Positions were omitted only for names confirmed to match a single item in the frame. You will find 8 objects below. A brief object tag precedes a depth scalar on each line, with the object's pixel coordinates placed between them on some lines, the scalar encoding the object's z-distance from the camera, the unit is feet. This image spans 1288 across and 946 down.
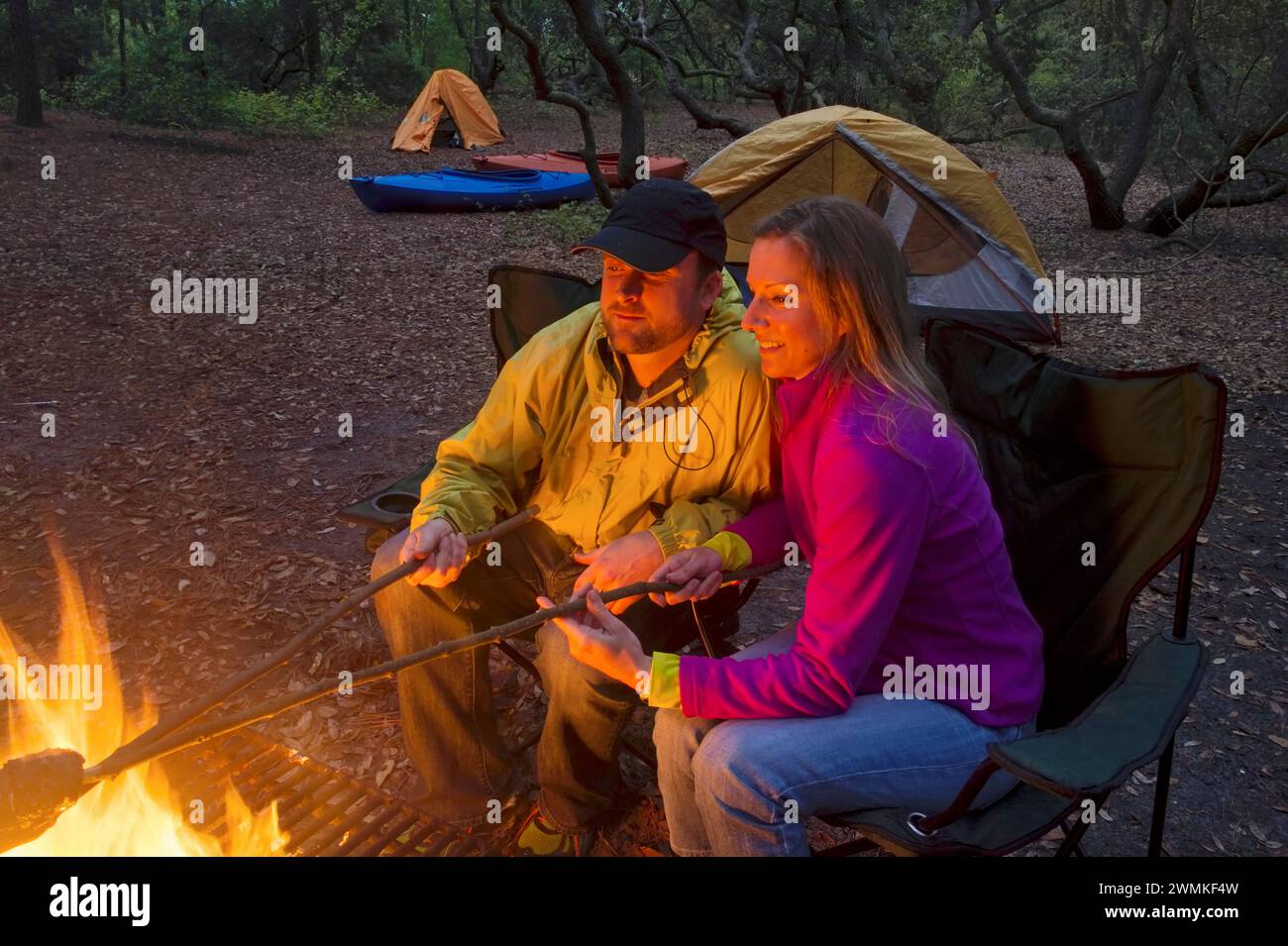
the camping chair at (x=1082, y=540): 5.82
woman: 5.97
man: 7.70
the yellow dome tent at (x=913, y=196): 24.04
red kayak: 41.52
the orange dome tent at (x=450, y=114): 56.34
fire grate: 7.13
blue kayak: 37.14
